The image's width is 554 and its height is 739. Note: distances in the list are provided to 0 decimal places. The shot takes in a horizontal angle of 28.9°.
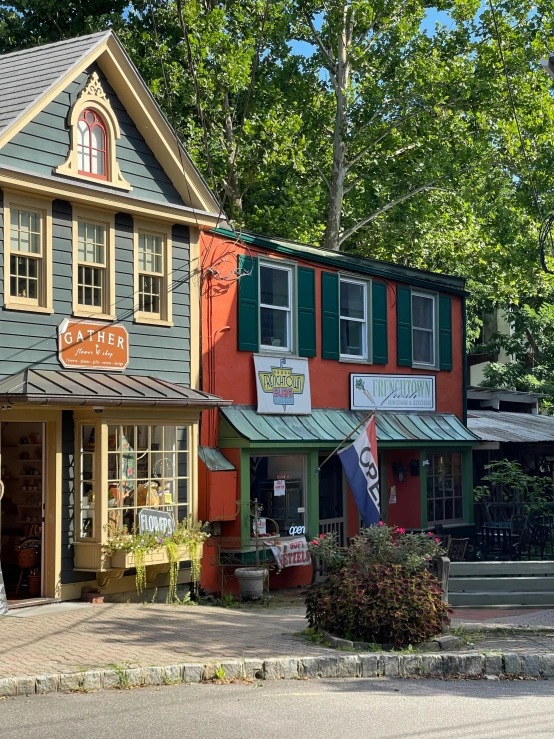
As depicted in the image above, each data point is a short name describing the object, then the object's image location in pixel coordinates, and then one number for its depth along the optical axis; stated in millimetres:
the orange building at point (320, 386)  17906
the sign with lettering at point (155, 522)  15723
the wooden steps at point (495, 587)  14086
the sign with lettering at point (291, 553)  18156
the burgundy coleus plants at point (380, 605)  11914
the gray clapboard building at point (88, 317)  14750
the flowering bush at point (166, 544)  15133
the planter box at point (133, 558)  15039
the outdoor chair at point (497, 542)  21562
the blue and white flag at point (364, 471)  17406
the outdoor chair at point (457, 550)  20188
